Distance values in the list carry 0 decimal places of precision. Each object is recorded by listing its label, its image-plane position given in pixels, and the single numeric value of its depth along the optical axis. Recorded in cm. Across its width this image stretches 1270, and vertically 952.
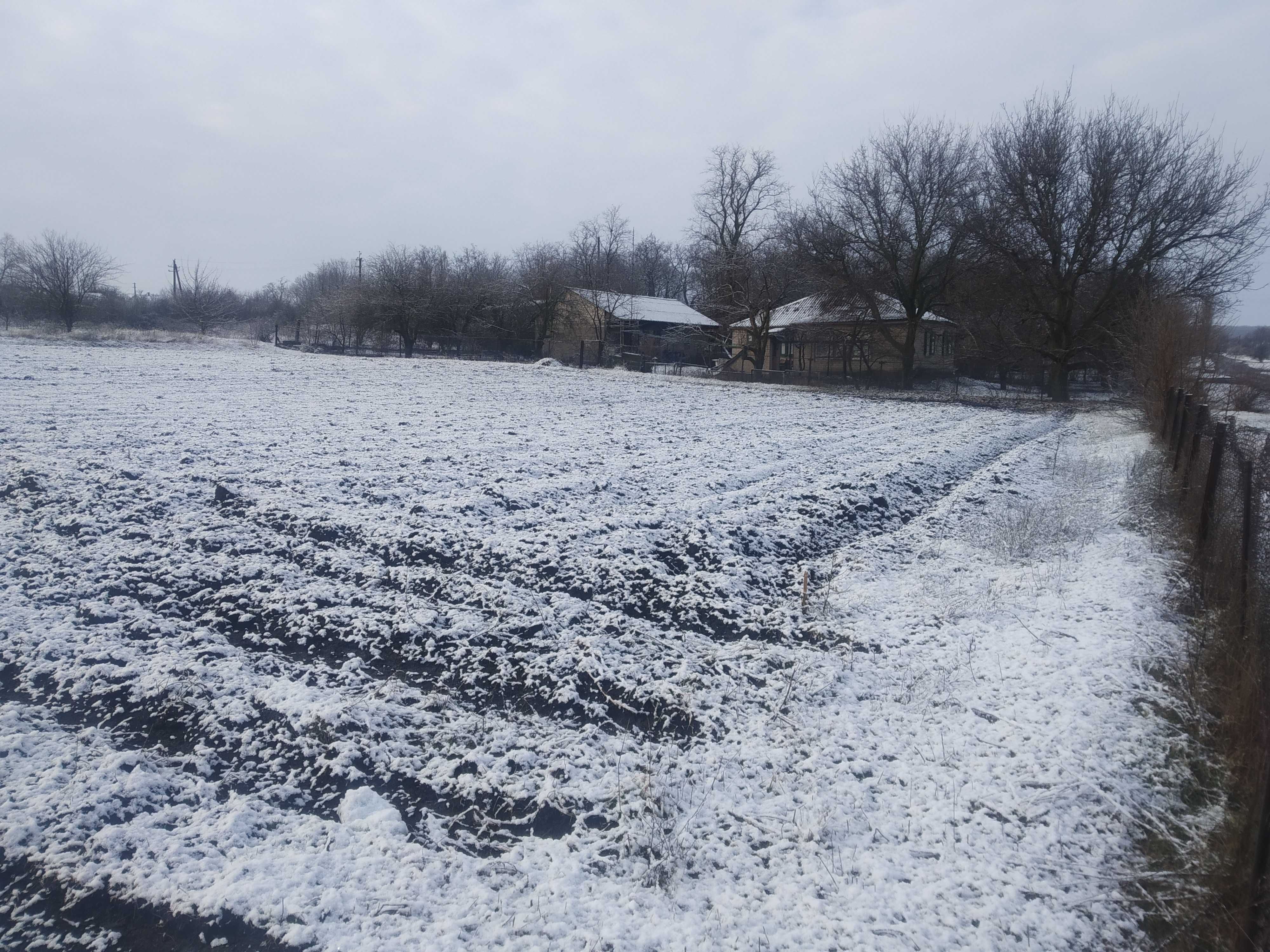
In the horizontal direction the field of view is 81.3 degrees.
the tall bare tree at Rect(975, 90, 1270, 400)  2739
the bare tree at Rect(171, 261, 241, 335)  5434
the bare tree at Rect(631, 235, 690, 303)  7962
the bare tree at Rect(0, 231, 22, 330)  4550
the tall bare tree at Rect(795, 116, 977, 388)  3322
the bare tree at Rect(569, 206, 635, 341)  4809
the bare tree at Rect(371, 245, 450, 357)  4491
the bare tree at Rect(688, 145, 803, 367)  3741
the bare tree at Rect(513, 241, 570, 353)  4762
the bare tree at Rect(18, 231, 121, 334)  4219
